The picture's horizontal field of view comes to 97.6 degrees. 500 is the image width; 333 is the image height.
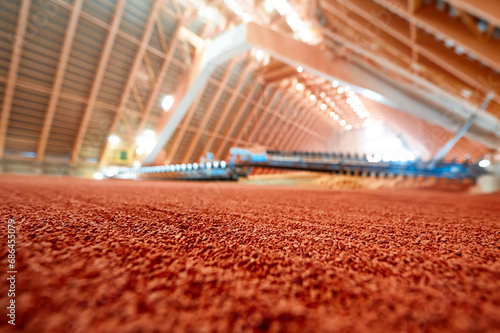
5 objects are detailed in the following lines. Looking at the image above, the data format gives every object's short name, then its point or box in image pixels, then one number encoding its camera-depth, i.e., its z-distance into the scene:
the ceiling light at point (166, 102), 12.51
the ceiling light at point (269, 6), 8.56
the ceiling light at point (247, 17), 9.54
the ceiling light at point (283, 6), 7.64
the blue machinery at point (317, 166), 8.55
